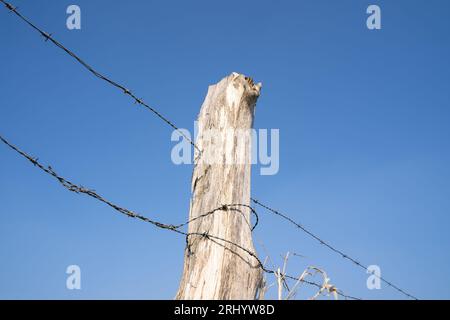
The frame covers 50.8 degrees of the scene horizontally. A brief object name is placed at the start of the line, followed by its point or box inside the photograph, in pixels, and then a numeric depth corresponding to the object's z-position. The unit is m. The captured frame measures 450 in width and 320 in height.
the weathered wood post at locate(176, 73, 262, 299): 2.40
